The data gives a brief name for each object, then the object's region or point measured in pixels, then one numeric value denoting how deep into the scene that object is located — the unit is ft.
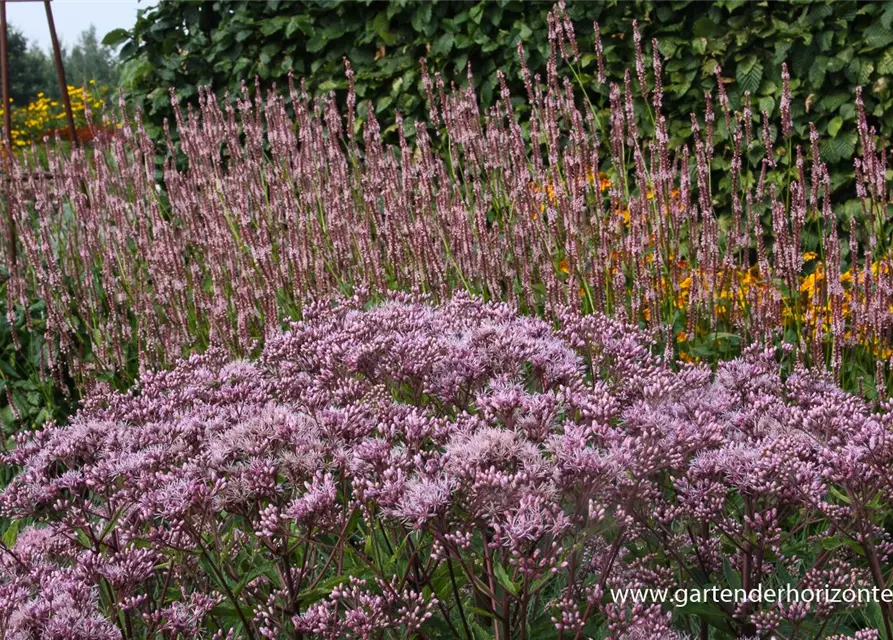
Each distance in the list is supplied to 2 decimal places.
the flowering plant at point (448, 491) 5.90
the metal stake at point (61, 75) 20.85
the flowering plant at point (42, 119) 58.28
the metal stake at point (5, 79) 20.10
